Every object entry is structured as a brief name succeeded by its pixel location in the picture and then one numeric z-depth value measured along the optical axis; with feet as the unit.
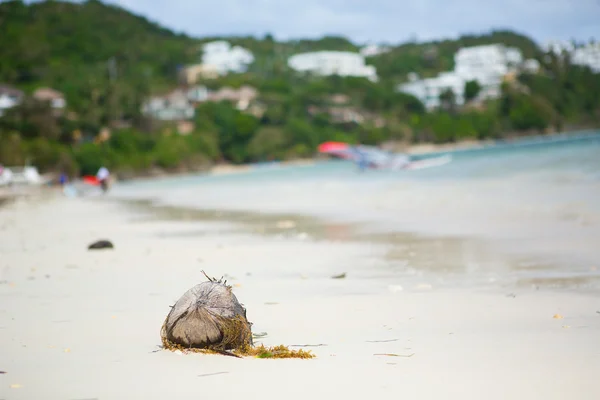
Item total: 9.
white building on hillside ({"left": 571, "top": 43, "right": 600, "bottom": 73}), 559.38
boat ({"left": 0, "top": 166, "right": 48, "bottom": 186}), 187.44
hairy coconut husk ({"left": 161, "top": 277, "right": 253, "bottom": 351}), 19.63
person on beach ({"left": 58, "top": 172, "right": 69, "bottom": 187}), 189.67
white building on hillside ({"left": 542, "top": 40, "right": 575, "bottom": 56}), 521.90
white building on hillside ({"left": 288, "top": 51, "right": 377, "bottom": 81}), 602.32
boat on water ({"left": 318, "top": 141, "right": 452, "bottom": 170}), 183.01
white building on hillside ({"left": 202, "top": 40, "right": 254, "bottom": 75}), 604.90
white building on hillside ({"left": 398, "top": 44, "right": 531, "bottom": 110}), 515.09
